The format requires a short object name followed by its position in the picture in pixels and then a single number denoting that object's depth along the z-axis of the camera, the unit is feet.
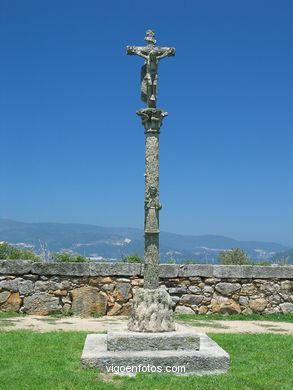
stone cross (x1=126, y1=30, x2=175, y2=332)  22.18
